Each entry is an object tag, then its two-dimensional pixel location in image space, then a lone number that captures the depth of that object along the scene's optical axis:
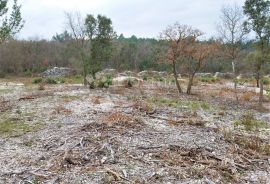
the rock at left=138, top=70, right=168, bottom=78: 28.28
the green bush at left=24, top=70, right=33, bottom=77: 29.42
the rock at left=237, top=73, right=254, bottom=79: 29.61
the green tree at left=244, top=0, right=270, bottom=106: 12.93
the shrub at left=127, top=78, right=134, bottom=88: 18.41
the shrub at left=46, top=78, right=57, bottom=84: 21.20
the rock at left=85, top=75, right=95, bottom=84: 17.45
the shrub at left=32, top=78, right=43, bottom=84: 21.38
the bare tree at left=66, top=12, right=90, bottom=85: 18.72
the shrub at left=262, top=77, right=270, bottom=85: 23.09
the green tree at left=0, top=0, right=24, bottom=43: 10.26
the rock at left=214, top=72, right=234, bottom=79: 30.64
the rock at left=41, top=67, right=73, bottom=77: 27.93
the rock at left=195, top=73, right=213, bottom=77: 30.09
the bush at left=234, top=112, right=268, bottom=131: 8.45
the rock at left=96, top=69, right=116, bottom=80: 28.48
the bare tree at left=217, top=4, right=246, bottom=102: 13.15
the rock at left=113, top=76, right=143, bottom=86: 18.98
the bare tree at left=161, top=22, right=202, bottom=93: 16.22
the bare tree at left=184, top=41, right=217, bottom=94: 15.85
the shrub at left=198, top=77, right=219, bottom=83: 25.14
